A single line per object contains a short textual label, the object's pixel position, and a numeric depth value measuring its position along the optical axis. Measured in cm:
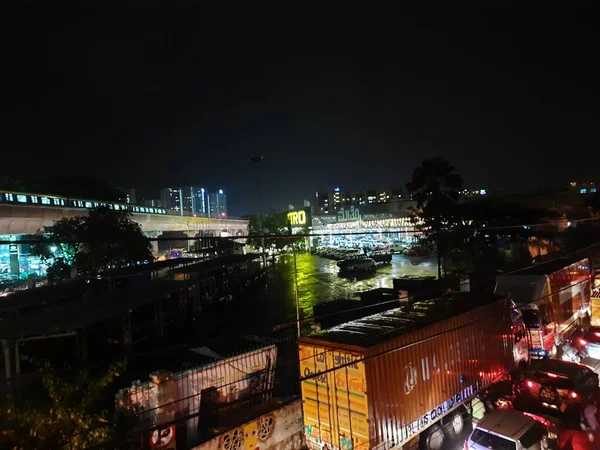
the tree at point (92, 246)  2389
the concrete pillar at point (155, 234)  6631
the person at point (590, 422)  857
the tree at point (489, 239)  2800
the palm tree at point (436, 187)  2839
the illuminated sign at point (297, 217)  6081
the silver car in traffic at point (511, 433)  706
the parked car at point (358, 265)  3775
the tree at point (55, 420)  539
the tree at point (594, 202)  4762
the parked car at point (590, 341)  1296
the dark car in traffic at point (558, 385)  927
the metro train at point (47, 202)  3131
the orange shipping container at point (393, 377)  690
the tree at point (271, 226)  6012
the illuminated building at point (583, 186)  8546
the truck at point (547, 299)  1236
